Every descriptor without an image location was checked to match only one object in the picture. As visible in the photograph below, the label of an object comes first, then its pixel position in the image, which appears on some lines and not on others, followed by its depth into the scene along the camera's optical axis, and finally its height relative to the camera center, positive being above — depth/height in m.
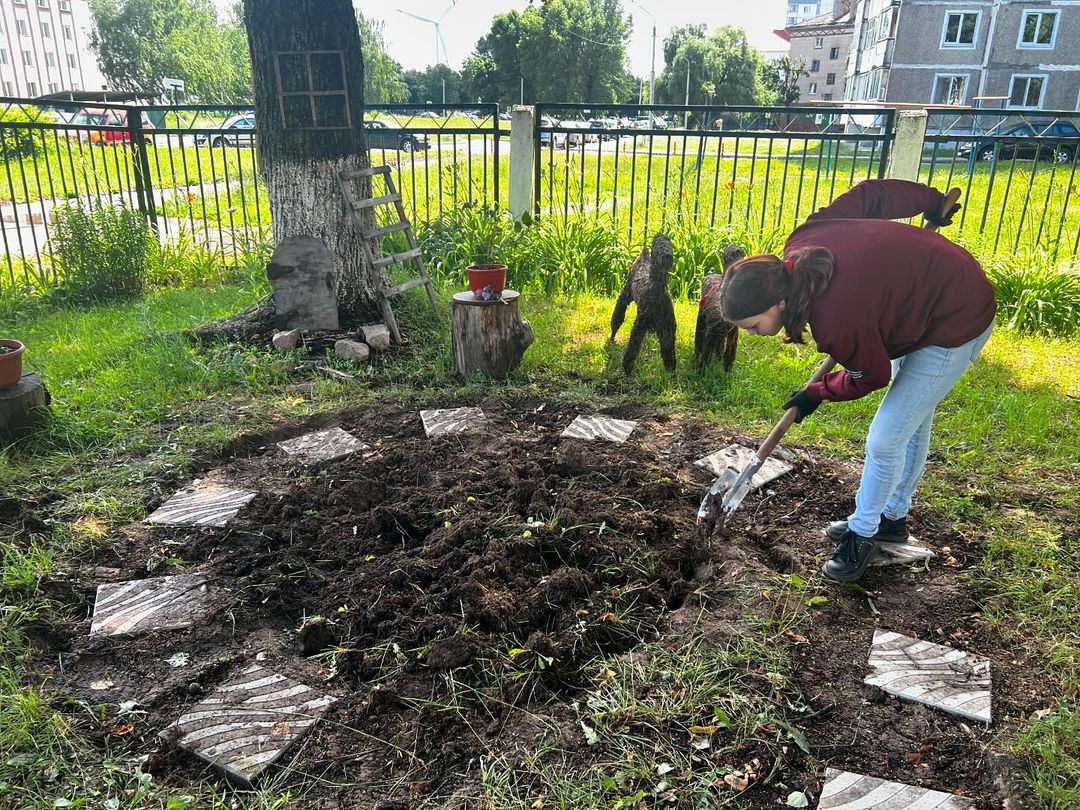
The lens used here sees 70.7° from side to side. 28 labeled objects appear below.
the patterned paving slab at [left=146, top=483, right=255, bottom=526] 3.56 -1.71
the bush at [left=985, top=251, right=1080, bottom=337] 6.25 -1.24
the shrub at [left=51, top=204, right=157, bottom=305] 7.15 -1.10
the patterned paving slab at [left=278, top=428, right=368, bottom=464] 4.16 -1.67
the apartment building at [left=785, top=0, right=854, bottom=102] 72.50 +8.05
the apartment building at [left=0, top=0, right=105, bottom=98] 56.97 +6.15
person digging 2.49 -0.55
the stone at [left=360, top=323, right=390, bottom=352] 5.68 -1.45
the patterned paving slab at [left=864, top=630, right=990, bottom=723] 2.46 -1.72
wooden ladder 5.78 -0.73
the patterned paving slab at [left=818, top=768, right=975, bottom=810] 2.09 -1.73
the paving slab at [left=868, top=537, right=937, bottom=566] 3.20 -1.67
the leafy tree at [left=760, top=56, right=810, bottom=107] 61.99 +4.63
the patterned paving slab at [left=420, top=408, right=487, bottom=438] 4.40 -1.62
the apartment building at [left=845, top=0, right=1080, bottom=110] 33.59 +3.70
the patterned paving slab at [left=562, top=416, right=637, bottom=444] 4.31 -1.61
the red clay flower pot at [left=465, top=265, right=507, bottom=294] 5.20 -0.93
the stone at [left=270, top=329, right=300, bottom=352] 5.63 -1.47
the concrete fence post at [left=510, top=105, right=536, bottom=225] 7.71 -0.26
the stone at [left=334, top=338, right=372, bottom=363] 5.55 -1.51
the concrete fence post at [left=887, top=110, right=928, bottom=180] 6.90 -0.07
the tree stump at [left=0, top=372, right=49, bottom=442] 4.08 -1.43
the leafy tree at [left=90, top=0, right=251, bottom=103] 51.72 +5.51
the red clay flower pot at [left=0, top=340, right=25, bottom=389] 4.05 -1.21
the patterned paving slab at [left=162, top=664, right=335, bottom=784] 2.27 -1.76
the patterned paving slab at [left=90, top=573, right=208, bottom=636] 2.86 -1.74
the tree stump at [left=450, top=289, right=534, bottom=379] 5.09 -1.29
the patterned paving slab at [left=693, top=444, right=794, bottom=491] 3.88 -1.63
